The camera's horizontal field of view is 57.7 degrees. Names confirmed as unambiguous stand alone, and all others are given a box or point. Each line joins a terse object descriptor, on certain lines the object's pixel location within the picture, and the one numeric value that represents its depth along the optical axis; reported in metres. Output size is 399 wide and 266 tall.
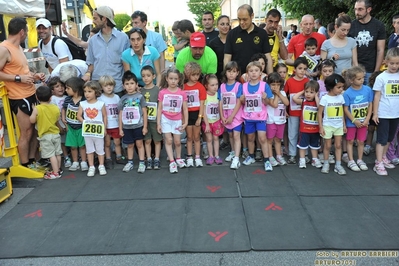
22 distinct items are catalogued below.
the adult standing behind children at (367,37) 5.80
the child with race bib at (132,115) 5.12
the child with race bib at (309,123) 5.01
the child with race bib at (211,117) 5.27
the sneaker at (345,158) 5.32
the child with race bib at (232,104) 5.19
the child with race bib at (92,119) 5.06
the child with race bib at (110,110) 5.20
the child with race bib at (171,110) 5.06
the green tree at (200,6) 69.69
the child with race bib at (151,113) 5.16
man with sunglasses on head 6.22
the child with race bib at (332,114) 4.87
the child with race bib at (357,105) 4.89
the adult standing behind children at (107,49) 5.49
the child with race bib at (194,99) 5.13
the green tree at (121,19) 47.31
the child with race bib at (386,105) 4.88
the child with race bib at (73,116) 5.23
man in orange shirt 4.73
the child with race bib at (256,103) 5.02
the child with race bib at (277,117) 5.06
